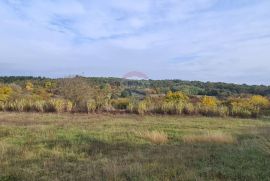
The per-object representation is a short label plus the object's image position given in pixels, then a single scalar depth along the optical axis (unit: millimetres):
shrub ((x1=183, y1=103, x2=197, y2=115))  25062
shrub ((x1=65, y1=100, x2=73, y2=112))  25891
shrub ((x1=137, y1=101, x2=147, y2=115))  24984
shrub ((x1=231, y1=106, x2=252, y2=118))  24906
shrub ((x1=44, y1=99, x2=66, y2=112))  25578
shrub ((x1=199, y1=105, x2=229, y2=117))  24641
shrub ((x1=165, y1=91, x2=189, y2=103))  40250
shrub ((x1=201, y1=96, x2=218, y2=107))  33416
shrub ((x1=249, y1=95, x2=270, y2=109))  31453
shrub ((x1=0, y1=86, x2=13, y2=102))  37806
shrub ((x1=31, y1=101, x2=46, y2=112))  25938
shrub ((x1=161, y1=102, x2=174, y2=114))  25328
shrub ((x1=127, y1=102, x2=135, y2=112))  25609
